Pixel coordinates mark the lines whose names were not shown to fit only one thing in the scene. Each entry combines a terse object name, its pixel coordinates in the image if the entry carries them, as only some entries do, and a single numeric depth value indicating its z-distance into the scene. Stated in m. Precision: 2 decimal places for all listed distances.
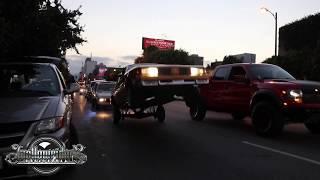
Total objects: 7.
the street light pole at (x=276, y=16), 20.33
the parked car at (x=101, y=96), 12.39
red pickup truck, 5.89
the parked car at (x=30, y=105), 3.03
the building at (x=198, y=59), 57.83
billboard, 60.55
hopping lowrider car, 6.19
